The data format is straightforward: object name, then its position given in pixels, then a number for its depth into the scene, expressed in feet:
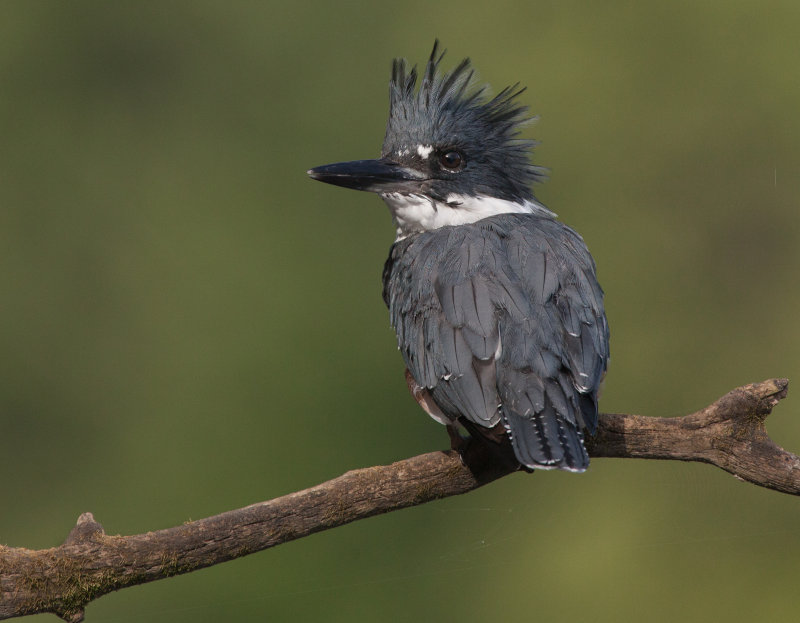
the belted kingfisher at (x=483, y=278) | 23.57
